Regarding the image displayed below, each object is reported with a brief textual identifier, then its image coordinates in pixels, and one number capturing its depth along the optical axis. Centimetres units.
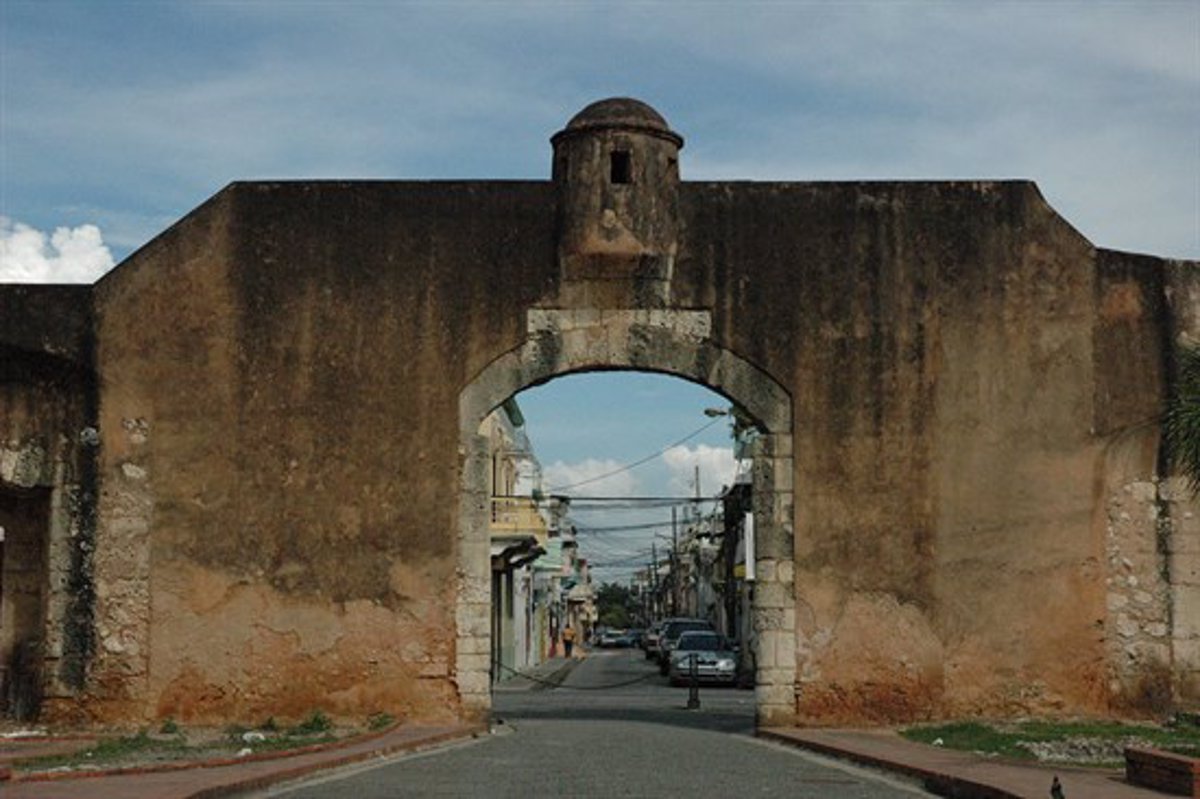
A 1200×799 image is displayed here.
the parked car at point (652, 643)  5860
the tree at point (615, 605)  15632
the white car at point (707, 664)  3575
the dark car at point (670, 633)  4281
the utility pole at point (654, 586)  12431
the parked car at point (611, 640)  9700
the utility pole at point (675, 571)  10962
